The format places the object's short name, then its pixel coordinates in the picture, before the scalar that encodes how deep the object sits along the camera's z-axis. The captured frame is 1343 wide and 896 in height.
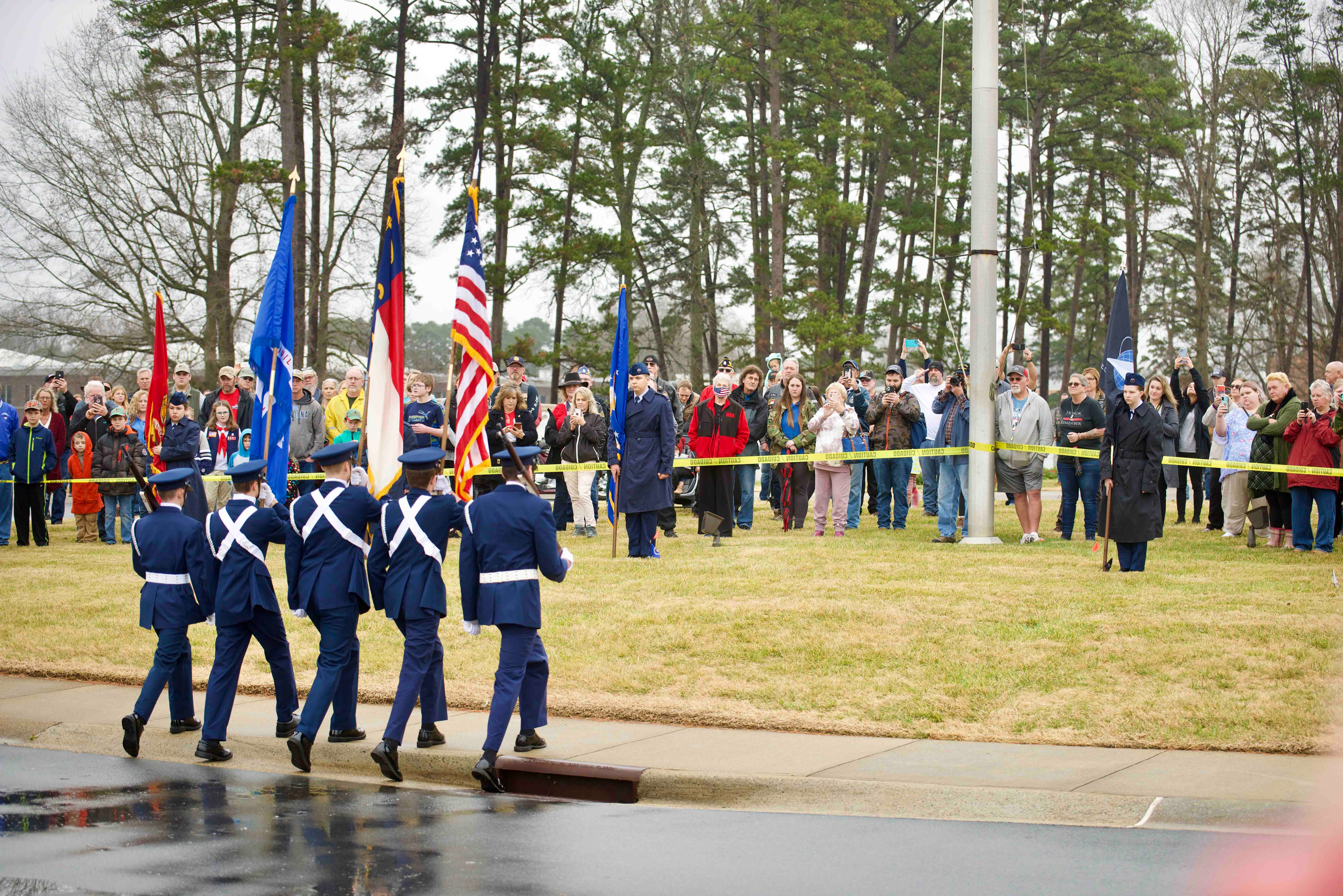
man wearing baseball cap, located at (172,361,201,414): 19.12
